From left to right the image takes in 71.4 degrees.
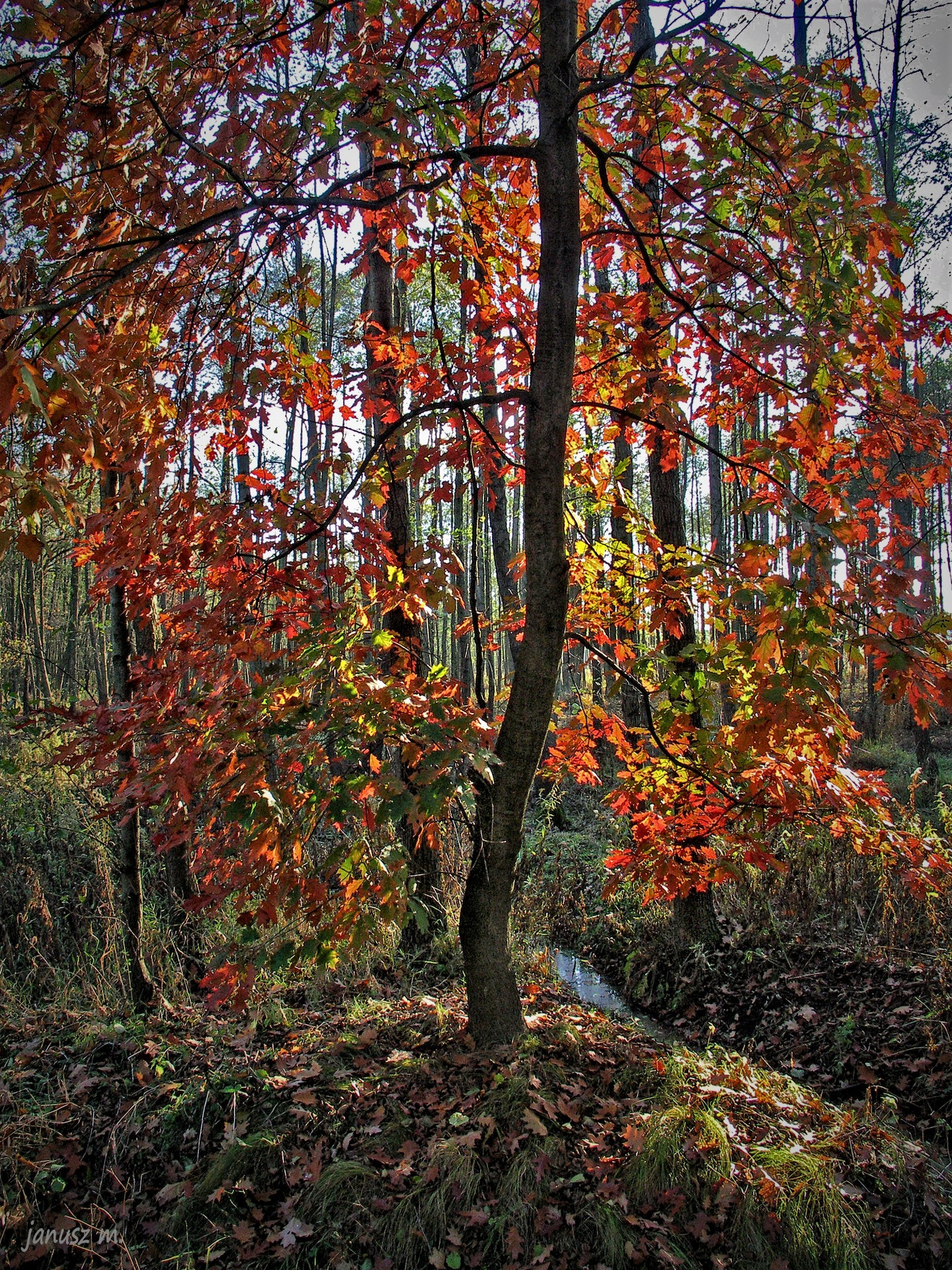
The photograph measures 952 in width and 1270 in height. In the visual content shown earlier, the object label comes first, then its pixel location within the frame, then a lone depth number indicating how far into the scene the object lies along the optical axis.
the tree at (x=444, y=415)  2.10
